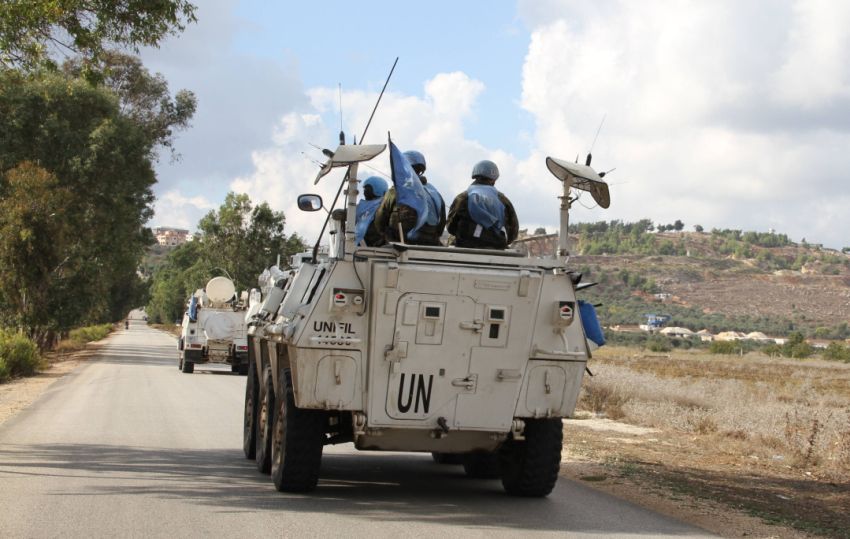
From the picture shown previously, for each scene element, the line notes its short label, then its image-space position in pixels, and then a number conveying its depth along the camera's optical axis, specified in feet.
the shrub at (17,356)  94.32
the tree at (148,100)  164.04
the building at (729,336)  357.37
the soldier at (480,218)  32.73
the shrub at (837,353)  237.04
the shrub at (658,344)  272.10
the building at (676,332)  358.84
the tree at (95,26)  42.86
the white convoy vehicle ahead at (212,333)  109.70
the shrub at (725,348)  255.50
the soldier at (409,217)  32.09
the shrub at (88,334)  222.69
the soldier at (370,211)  33.94
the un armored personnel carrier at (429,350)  29.12
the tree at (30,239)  121.49
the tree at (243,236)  191.31
